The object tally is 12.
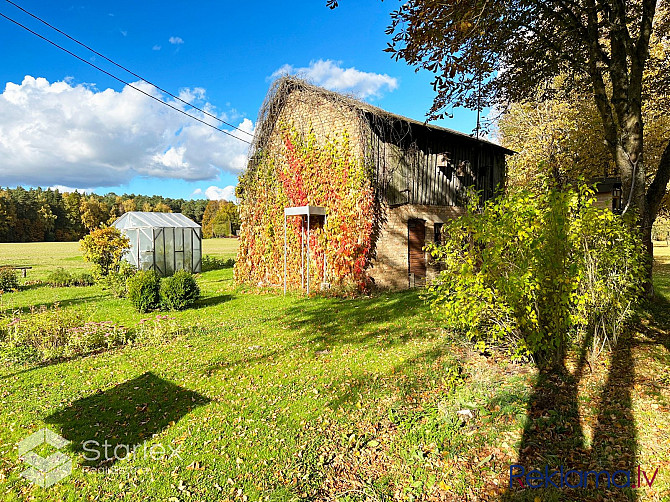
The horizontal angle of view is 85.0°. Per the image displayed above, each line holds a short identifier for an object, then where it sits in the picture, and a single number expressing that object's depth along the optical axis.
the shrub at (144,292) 10.97
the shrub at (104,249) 15.33
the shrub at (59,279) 16.86
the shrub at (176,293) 11.11
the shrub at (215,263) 23.36
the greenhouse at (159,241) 18.91
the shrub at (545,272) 4.60
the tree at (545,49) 5.37
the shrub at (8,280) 15.53
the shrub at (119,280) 13.47
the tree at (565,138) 14.91
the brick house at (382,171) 12.73
